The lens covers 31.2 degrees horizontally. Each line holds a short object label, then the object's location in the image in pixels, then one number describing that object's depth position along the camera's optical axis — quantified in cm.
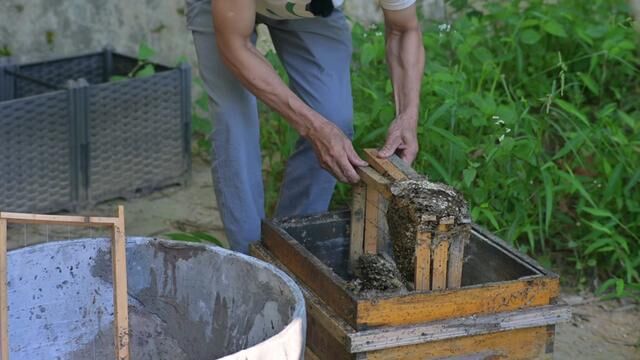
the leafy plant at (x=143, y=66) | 500
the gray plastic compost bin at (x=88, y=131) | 456
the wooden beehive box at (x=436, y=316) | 285
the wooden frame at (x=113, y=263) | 235
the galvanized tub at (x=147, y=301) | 271
